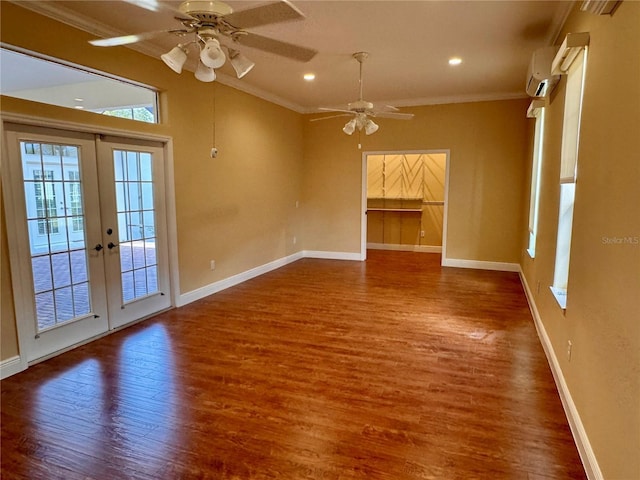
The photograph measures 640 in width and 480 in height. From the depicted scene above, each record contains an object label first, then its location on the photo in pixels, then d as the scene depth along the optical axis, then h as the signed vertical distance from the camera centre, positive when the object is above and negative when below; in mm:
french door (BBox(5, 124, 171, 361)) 3109 -345
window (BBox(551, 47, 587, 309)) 2715 +221
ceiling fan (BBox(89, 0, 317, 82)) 1957 +932
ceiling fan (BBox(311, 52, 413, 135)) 4412 +1010
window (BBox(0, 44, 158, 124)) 3008 +984
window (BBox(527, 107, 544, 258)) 4527 +239
